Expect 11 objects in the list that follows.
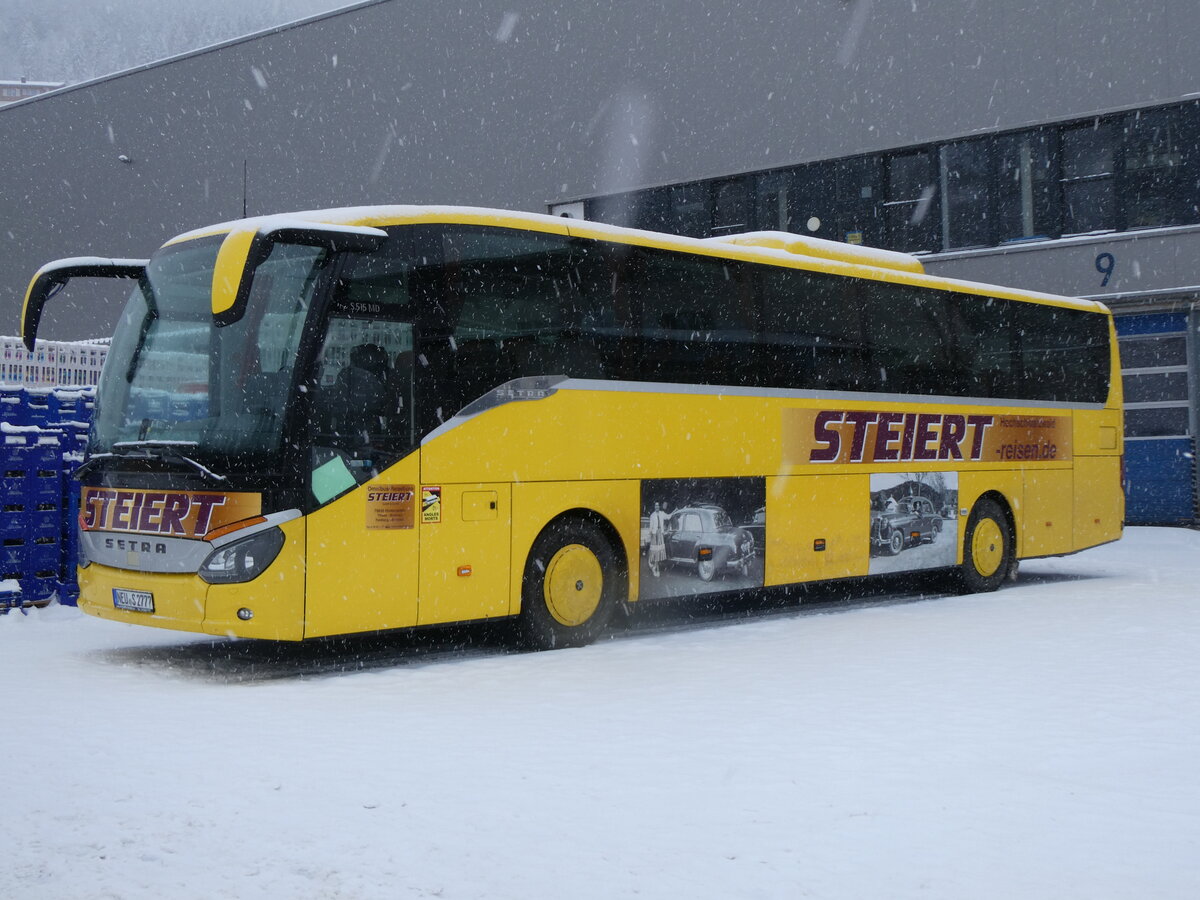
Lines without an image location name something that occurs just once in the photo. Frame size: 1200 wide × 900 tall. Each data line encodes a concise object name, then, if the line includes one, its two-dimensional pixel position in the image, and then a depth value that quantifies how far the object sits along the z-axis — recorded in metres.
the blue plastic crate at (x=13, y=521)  12.28
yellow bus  9.16
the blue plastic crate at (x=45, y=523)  12.45
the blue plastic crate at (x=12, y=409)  12.44
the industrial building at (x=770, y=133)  22.66
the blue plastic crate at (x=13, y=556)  12.24
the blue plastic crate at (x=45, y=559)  12.45
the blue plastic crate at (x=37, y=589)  12.42
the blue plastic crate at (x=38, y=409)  12.57
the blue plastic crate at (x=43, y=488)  12.45
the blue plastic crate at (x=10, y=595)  12.29
